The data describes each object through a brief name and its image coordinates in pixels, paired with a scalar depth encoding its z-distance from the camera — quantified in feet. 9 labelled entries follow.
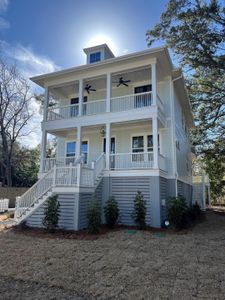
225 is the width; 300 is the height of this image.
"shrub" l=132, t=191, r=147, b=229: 32.24
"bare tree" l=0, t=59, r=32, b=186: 78.89
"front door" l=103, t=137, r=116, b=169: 46.50
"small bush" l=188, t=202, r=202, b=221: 42.89
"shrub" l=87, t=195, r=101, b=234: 29.19
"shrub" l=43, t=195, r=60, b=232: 29.91
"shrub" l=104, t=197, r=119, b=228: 33.09
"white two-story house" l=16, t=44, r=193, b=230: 33.78
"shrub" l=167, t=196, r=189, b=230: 32.27
